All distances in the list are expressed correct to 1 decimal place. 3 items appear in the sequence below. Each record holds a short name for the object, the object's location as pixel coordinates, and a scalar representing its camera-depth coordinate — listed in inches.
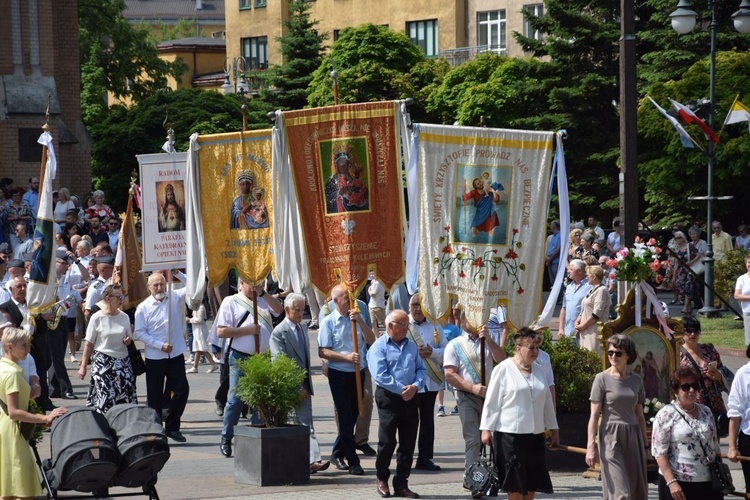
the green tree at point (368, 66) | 2197.3
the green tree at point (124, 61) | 2630.4
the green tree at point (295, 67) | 2431.1
